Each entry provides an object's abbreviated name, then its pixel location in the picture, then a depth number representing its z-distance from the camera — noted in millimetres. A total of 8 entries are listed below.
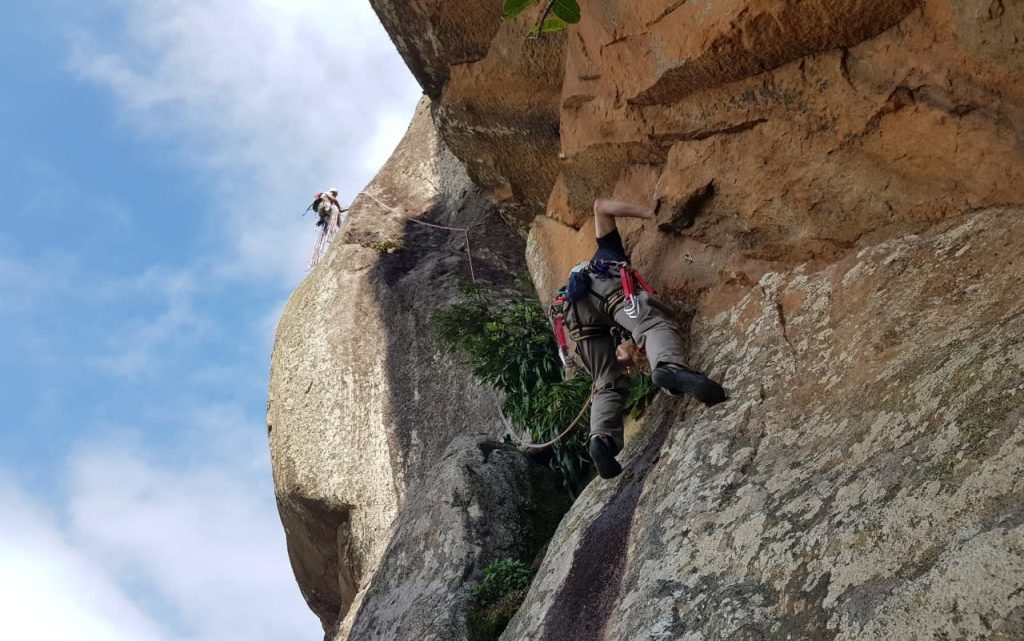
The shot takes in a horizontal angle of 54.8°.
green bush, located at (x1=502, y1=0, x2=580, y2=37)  4574
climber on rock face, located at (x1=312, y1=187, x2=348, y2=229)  17812
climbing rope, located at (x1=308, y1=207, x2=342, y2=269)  17203
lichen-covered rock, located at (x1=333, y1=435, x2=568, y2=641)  7506
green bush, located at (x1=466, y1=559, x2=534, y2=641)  6887
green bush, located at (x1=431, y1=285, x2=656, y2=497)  9125
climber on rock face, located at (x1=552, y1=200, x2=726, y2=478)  6332
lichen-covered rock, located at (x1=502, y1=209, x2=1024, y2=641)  3559
